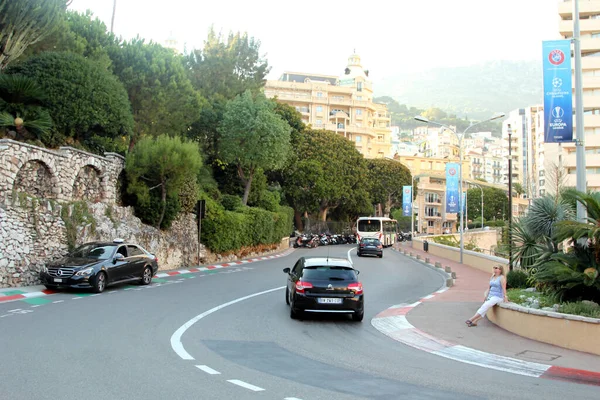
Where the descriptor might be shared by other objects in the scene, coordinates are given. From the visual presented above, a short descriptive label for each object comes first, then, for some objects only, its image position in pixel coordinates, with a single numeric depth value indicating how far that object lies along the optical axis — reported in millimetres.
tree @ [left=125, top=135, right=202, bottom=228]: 25969
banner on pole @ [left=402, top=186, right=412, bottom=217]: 62094
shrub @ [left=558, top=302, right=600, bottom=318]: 10344
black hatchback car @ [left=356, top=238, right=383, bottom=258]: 43312
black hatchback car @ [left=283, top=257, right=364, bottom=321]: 13188
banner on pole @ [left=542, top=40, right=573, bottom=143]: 13547
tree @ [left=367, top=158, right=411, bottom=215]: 84688
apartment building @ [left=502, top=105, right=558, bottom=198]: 133100
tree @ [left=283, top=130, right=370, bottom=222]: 63562
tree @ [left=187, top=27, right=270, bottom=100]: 49719
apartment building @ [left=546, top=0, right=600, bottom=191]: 57500
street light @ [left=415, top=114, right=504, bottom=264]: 35228
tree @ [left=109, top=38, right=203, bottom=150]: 32219
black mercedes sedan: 17203
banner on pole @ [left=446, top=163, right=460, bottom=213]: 39031
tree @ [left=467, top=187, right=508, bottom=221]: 116756
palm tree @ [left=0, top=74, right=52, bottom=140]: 21203
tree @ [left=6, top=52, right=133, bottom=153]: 23422
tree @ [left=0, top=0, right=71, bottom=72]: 19906
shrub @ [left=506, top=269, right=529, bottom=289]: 16156
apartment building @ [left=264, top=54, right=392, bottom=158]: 114312
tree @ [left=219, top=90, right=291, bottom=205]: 40375
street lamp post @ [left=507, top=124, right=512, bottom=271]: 15422
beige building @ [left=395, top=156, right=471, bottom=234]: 111750
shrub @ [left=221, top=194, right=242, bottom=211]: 39816
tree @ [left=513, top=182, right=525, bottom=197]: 123275
